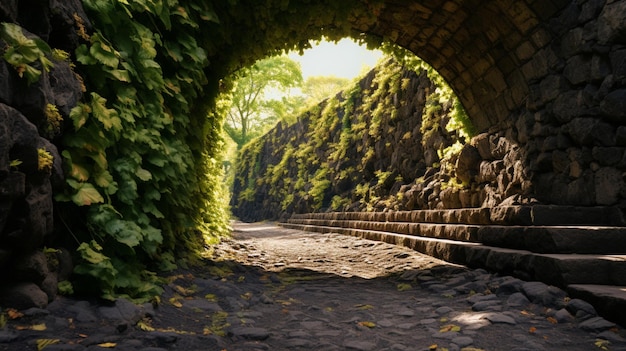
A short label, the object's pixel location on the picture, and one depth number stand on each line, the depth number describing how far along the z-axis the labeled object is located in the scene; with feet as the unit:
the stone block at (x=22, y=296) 7.01
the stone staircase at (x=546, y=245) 10.38
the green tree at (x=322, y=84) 146.82
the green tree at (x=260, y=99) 103.09
